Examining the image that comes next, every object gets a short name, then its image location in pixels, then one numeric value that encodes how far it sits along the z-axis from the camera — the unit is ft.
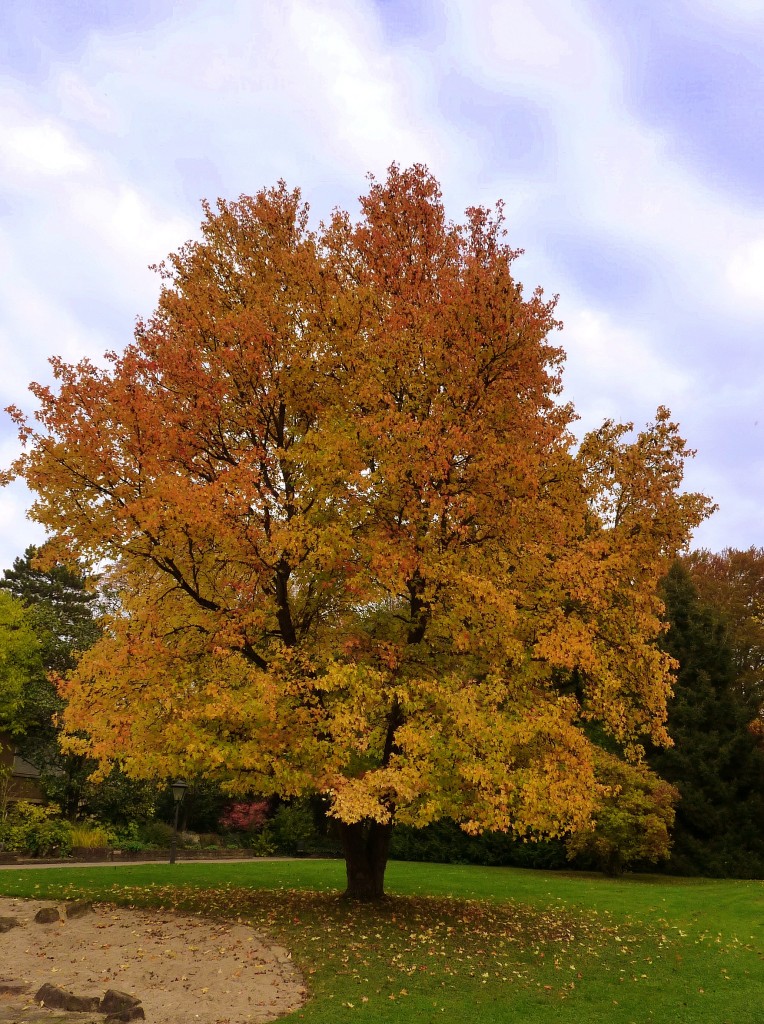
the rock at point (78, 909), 39.34
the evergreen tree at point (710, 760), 92.84
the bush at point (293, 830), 97.60
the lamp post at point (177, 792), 71.20
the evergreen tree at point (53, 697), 88.17
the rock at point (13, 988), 26.23
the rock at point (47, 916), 37.50
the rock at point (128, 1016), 23.40
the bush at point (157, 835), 89.45
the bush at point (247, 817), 102.06
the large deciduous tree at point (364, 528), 35.60
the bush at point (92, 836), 75.51
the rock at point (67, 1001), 24.71
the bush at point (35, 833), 69.82
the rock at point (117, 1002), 24.54
